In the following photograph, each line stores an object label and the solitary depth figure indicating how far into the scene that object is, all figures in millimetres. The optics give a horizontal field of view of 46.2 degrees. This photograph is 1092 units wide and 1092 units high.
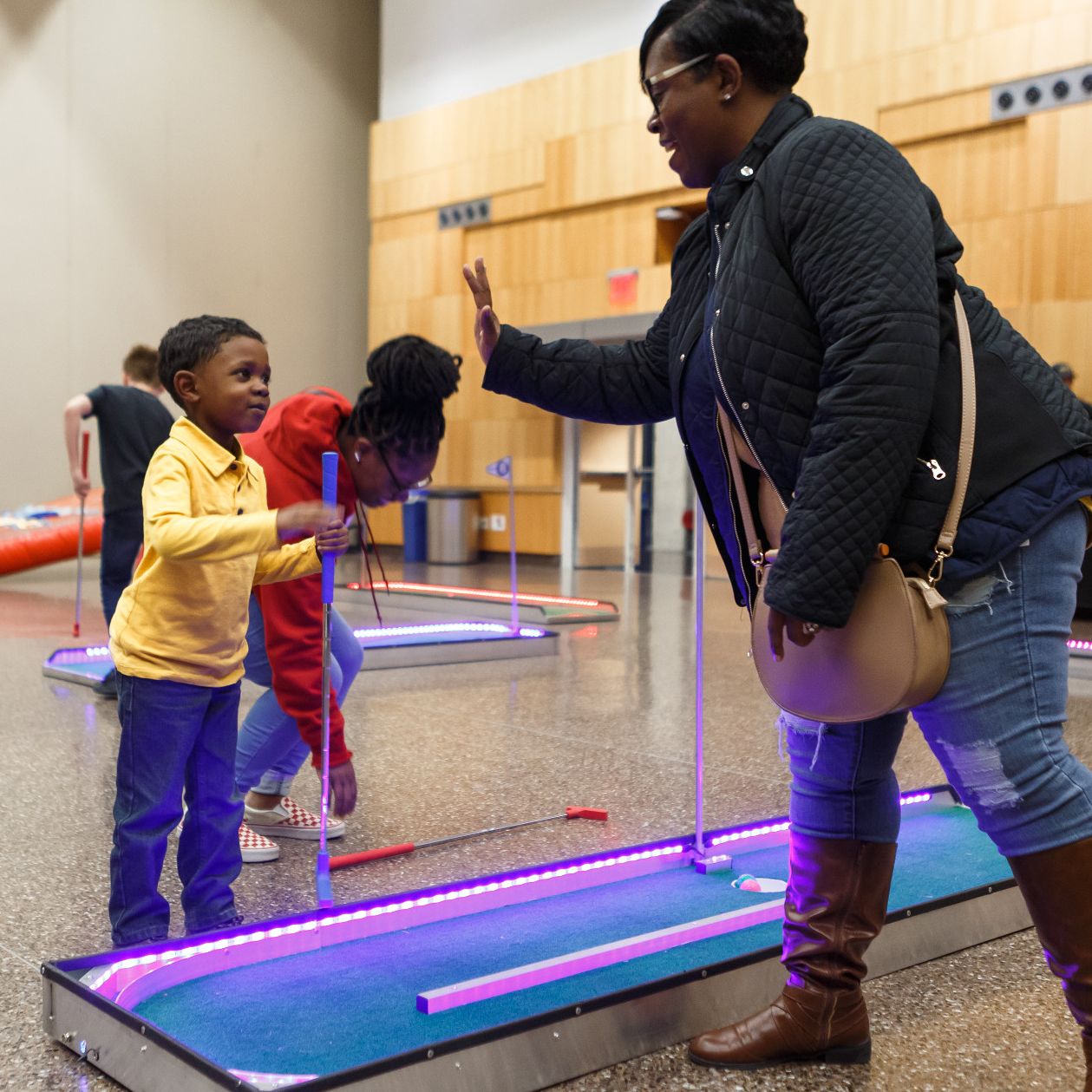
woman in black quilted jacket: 1615
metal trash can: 14336
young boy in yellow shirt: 2266
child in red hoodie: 2609
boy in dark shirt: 5621
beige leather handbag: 1653
